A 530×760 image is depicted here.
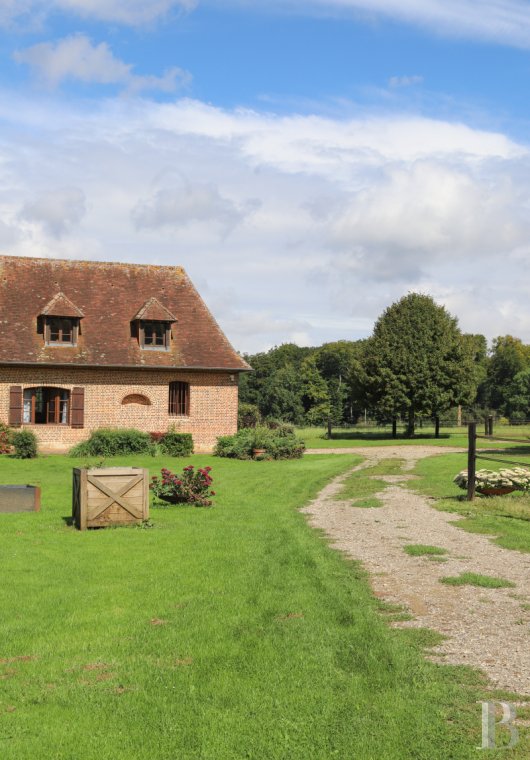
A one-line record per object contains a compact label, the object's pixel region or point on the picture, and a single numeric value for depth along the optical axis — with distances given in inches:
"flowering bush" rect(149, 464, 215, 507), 613.9
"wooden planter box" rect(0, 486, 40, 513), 570.6
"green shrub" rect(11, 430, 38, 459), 1111.0
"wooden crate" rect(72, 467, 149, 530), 496.4
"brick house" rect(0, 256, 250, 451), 1203.9
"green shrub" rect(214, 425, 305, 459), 1181.7
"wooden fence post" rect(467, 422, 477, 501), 626.9
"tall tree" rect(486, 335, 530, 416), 3737.2
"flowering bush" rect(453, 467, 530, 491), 641.6
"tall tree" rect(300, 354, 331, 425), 3383.4
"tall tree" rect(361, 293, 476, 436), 1898.4
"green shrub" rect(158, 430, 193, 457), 1196.5
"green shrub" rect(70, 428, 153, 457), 1153.4
